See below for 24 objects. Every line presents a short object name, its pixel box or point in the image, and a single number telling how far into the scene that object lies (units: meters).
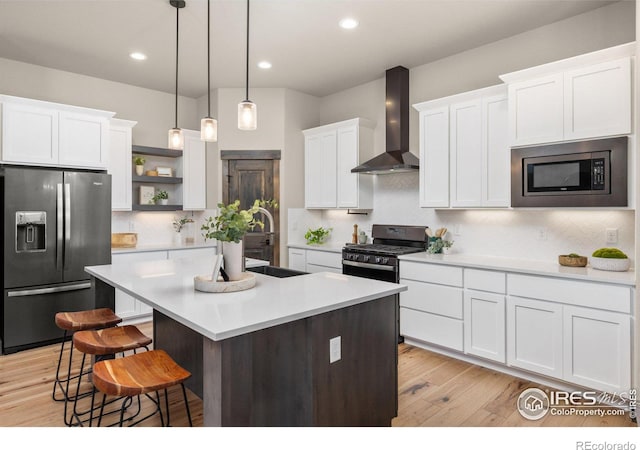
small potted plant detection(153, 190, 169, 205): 5.13
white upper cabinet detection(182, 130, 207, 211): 5.18
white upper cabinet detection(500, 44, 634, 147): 2.68
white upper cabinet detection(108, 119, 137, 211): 4.55
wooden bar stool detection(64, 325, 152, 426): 2.15
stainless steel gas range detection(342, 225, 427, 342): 3.94
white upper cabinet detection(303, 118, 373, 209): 4.71
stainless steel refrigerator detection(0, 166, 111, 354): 3.63
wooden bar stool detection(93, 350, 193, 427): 1.66
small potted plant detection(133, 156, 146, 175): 4.93
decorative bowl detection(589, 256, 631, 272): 2.81
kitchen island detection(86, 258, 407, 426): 1.59
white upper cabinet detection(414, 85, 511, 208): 3.41
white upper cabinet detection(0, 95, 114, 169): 3.70
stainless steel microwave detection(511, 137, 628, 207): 2.71
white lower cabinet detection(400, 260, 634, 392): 2.59
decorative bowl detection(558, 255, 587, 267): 3.03
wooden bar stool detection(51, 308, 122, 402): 2.52
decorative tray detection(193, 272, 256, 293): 2.15
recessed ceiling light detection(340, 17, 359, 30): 3.36
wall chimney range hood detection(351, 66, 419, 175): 4.39
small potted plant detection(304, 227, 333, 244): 5.21
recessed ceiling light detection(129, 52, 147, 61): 4.08
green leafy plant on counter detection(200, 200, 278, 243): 2.25
